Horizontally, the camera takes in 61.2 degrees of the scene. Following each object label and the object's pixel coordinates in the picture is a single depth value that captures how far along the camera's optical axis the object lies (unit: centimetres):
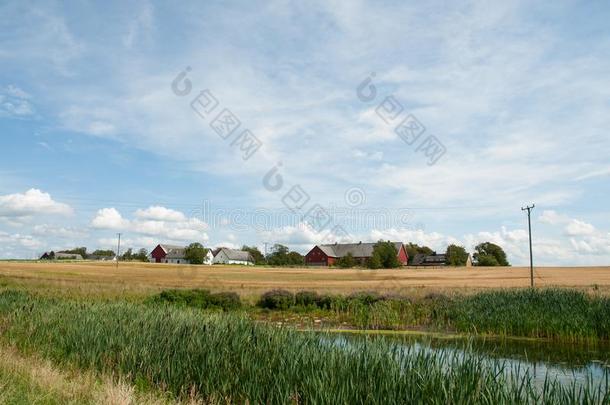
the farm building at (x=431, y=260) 12382
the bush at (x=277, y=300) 3184
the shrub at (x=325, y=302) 3170
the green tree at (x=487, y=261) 11481
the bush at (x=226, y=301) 3103
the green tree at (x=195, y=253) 10881
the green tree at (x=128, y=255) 14325
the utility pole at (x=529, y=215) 4506
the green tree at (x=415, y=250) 14006
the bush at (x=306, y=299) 3241
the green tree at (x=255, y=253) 15130
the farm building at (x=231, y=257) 14300
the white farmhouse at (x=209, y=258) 13462
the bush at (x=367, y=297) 3042
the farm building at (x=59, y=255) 14688
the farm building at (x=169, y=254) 13473
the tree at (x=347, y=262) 10781
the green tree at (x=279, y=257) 11994
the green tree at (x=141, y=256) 13624
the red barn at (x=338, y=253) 12344
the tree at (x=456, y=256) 11644
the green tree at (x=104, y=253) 16638
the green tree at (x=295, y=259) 12100
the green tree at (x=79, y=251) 16538
